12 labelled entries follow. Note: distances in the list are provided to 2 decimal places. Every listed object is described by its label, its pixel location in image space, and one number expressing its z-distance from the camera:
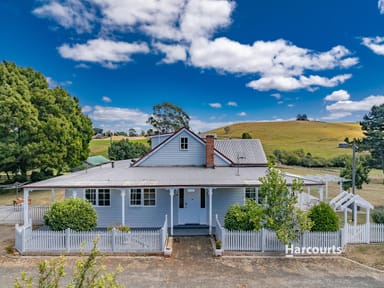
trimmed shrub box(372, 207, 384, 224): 14.57
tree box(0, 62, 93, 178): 25.81
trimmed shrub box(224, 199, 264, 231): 12.03
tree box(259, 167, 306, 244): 11.65
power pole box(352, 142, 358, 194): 16.52
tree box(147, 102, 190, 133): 62.50
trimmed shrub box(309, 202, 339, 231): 12.51
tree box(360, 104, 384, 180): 37.56
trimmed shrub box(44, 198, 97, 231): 12.80
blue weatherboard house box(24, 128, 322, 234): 14.48
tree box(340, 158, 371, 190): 21.59
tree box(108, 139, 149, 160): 48.84
